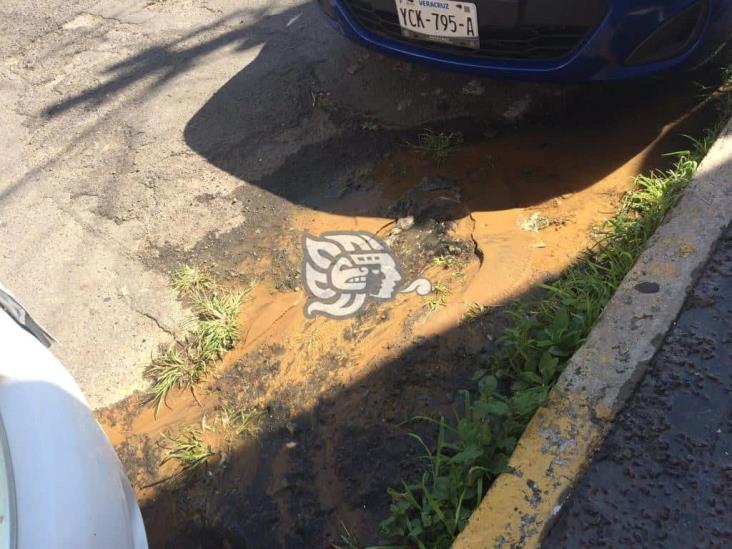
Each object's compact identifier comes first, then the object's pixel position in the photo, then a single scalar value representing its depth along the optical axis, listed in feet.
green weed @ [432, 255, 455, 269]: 8.91
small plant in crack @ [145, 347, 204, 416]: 8.73
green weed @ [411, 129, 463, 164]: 10.25
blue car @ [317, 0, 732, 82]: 7.82
